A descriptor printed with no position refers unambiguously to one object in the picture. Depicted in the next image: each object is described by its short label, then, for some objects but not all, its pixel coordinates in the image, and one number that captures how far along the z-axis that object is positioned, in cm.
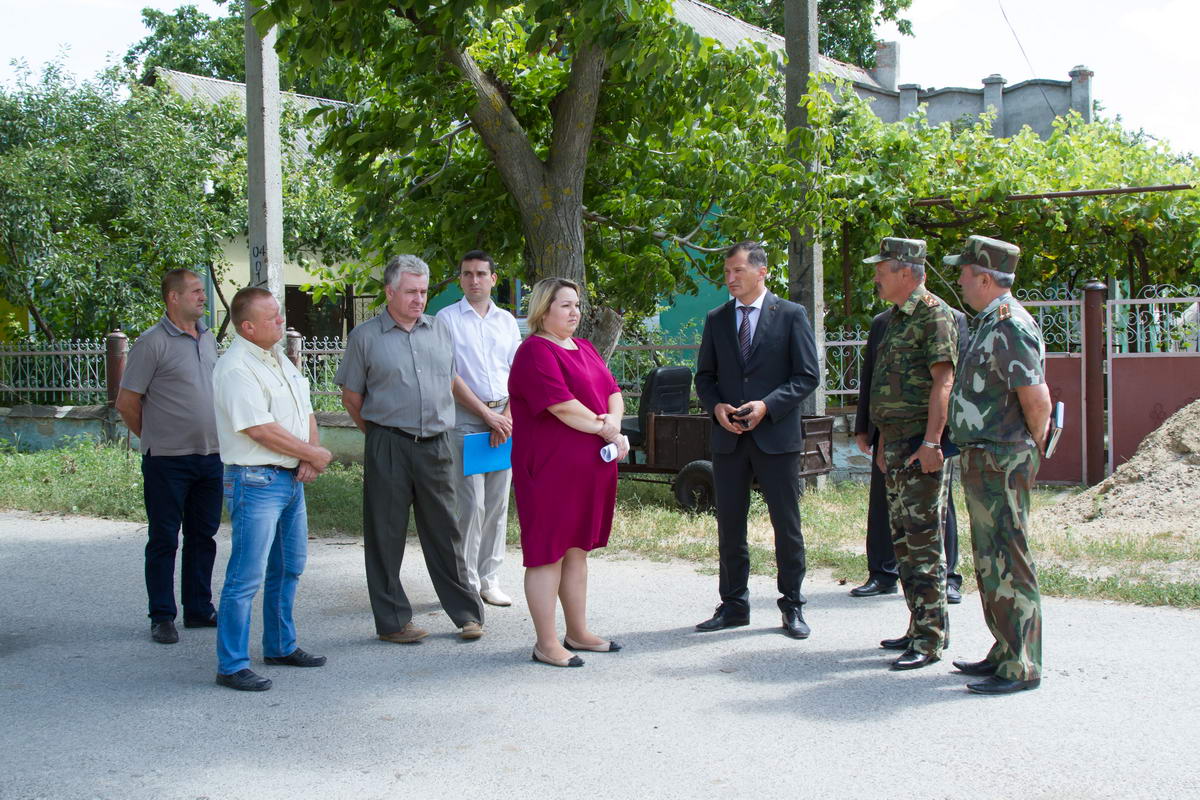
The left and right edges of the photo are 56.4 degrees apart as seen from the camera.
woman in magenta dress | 519
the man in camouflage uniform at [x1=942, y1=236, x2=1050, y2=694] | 463
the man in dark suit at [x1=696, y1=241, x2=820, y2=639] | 567
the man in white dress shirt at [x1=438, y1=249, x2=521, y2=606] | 644
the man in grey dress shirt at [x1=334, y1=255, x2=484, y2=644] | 562
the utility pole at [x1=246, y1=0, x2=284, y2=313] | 905
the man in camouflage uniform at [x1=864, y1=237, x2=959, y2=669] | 512
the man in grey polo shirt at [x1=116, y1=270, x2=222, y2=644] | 588
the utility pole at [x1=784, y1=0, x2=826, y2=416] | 1004
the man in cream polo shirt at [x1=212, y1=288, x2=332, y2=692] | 493
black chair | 975
